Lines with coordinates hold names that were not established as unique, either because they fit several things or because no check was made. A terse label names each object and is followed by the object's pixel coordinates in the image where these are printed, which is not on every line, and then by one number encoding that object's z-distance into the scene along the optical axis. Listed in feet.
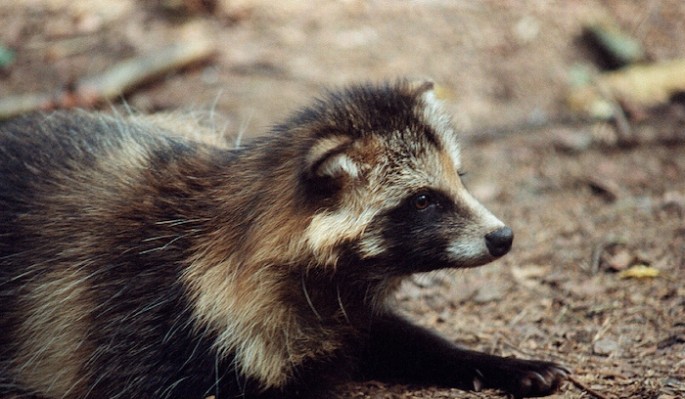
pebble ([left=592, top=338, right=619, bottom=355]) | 32.14
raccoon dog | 27.63
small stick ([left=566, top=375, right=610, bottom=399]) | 28.27
